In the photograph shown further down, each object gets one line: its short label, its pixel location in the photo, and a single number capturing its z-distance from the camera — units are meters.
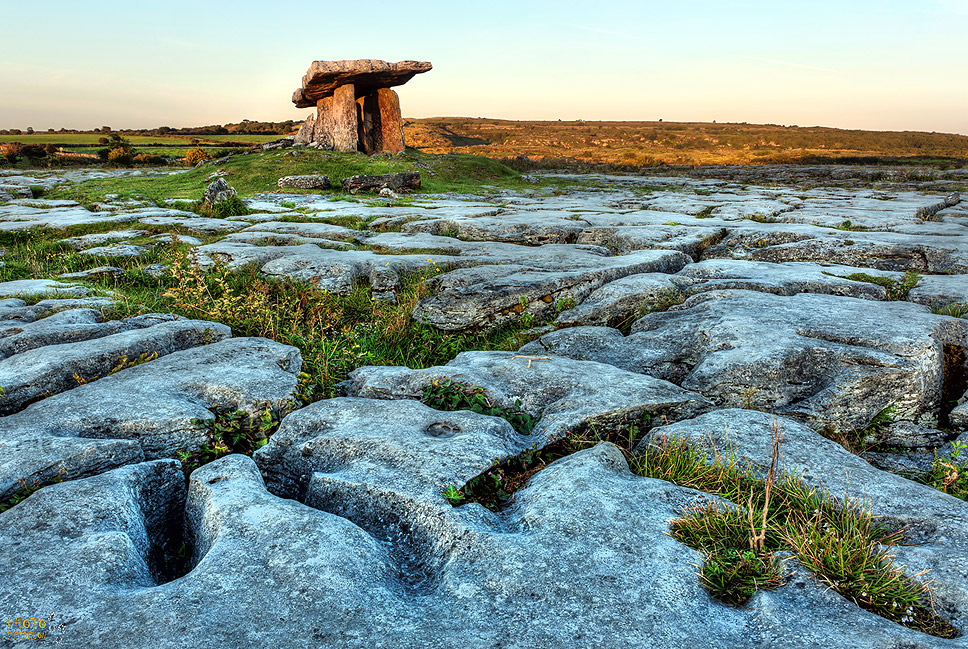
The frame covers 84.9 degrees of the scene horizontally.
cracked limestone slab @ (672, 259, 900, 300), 5.16
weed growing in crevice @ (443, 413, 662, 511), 2.43
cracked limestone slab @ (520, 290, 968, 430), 3.32
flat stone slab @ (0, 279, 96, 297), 5.29
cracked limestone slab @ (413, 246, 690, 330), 5.20
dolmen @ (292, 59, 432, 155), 19.31
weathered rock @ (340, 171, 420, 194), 15.09
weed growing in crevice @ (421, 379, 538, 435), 3.14
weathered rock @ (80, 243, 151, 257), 7.35
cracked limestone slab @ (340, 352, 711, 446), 3.04
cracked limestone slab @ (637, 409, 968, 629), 1.88
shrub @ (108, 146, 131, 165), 28.44
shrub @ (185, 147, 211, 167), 25.31
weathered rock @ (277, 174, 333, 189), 15.36
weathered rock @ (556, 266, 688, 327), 5.03
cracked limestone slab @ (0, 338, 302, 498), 2.50
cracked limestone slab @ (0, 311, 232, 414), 3.28
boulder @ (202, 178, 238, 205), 11.92
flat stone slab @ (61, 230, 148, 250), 7.99
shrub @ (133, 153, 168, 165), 28.86
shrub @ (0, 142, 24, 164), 29.69
